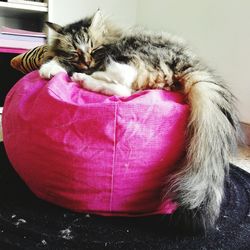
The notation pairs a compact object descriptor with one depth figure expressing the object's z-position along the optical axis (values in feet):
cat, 2.74
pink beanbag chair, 2.85
